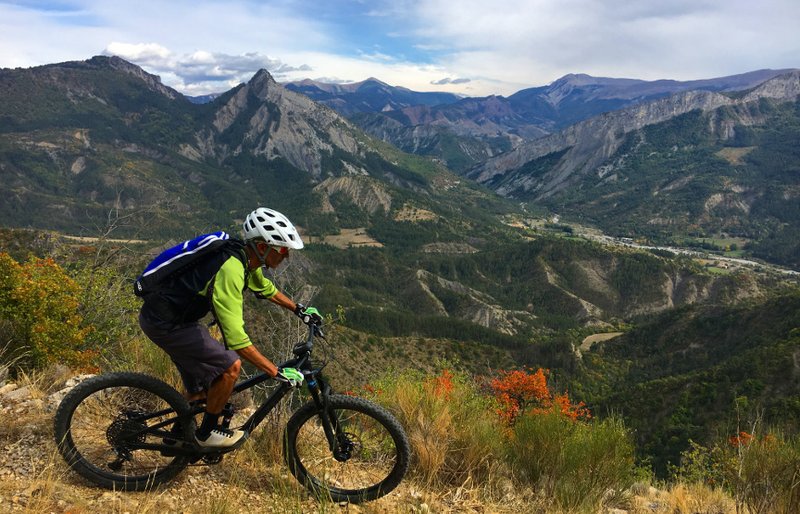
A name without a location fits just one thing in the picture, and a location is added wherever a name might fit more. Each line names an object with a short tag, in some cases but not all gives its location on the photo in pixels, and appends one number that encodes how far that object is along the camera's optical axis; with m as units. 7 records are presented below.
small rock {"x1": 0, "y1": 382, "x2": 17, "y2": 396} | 6.35
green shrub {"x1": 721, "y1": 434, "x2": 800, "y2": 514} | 4.80
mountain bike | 4.84
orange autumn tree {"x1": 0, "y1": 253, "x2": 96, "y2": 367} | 9.31
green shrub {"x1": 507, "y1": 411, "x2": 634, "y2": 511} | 5.34
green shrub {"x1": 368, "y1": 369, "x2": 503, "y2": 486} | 5.48
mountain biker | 4.25
